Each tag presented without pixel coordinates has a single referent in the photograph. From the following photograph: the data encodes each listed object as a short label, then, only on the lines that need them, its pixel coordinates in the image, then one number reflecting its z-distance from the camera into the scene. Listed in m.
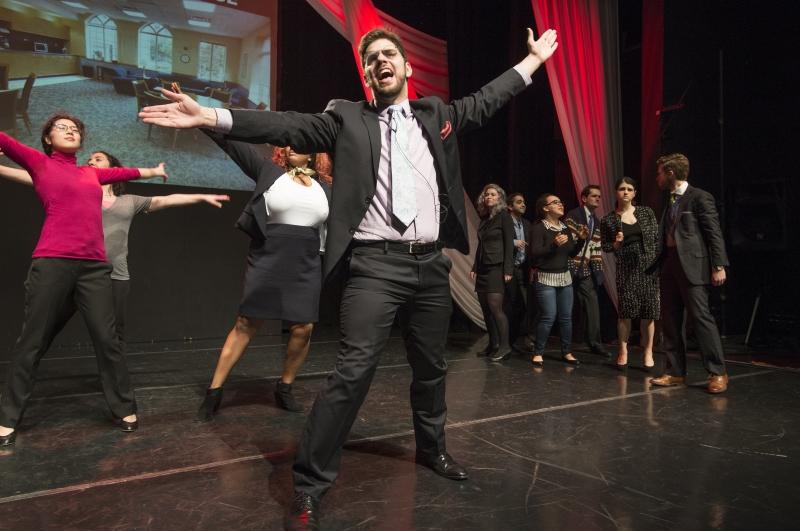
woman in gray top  3.42
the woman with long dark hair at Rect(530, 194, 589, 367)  4.72
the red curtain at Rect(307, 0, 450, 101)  4.77
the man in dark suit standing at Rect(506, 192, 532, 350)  5.48
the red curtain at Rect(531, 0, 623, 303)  5.45
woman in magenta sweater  2.56
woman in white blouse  2.93
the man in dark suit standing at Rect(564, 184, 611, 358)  5.12
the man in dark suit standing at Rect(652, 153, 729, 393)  3.66
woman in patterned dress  4.47
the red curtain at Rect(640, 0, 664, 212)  5.68
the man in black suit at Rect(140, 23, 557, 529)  1.81
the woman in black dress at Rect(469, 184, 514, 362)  4.98
